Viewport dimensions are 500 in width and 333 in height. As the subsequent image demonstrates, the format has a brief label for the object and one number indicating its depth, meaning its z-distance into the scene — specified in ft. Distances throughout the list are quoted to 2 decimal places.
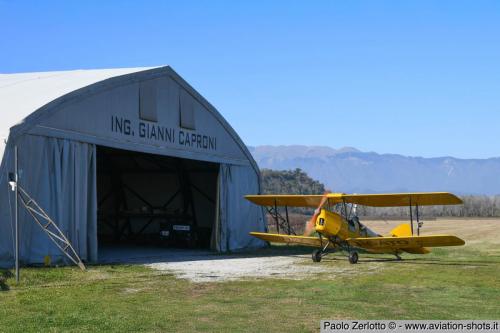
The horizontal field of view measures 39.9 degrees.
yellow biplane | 64.54
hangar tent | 57.52
